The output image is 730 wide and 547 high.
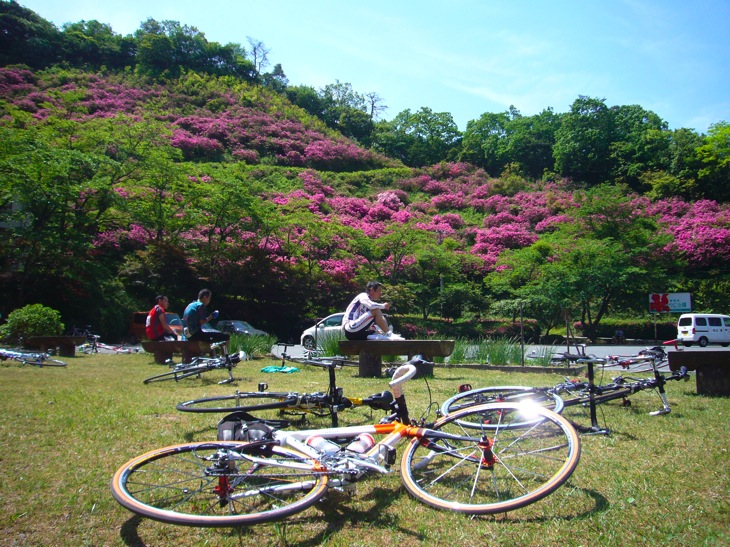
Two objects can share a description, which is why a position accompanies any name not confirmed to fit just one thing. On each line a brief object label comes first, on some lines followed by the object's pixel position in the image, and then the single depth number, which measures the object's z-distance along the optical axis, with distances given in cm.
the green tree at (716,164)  3350
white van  2180
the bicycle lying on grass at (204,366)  669
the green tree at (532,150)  5206
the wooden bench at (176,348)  857
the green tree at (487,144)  5362
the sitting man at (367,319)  732
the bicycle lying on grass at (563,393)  428
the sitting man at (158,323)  977
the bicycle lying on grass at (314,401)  351
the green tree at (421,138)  5692
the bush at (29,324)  1289
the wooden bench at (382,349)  774
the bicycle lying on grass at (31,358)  939
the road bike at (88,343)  1591
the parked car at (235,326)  2142
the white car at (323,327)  1665
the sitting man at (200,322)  838
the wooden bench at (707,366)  618
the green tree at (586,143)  4659
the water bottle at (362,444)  282
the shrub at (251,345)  1169
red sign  2169
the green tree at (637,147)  4172
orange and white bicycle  245
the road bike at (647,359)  574
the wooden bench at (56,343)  1175
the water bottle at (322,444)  274
